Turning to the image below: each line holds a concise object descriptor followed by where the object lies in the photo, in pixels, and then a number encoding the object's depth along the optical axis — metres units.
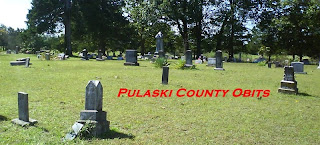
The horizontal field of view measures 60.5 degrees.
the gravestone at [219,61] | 17.55
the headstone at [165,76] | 10.16
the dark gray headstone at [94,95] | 4.40
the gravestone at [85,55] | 28.27
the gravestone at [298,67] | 17.10
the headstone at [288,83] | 9.01
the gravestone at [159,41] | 25.55
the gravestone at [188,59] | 18.31
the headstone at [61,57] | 26.25
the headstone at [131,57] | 20.38
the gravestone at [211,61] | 21.20
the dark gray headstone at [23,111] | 4.79
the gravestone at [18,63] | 16.80
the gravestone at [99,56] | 28.03
